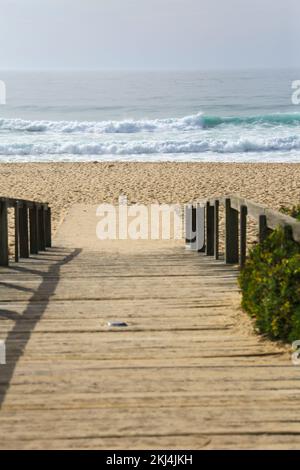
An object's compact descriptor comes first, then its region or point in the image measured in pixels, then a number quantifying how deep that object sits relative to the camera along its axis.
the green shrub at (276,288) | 10.09
